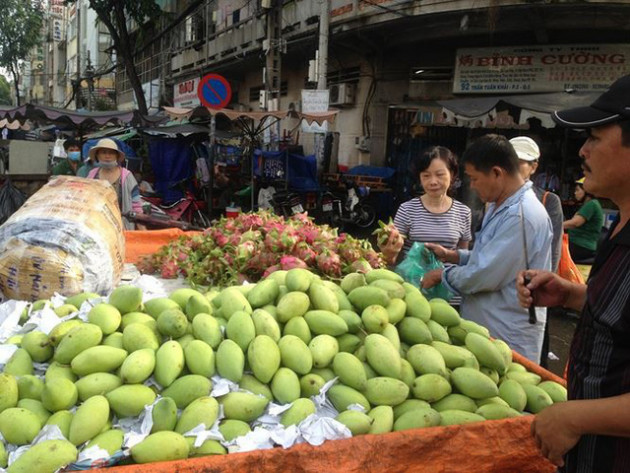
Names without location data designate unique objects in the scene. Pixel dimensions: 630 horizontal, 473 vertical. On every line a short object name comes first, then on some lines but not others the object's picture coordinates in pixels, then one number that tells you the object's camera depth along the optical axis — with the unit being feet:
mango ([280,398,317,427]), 4.43
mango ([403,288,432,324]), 5.79
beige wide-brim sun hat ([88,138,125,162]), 14.42
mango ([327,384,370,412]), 4.73
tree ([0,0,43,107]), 88.89
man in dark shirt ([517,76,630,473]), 3.37
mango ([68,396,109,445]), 4.03
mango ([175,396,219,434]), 4.25
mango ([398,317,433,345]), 5.50
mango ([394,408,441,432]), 4.59
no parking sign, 32.42
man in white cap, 9.71
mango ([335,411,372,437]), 4.43
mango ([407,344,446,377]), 5.08
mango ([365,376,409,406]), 4.77
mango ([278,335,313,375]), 4.86
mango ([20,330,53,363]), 4.99
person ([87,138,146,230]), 14.46
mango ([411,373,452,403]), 4.91
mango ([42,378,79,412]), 4.26
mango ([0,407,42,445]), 4.03
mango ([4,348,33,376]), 4.71
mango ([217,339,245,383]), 4.73
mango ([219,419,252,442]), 4.32
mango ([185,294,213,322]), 5.42
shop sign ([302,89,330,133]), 27.99
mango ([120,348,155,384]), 4.50
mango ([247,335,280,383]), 4.74
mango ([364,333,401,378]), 4.92
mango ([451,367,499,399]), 5.02
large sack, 7.04
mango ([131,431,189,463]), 3.94
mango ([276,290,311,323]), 5.41
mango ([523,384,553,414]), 5.26
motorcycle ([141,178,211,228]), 30.91
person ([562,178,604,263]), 18.51
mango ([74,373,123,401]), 4.44
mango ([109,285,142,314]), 5.44
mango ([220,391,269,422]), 4.49
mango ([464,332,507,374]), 5.43
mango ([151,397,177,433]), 4.22
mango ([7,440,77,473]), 3.68
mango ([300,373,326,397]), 4.82
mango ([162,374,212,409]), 4.49
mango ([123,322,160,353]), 4.89
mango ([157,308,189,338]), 5.05
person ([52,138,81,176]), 29.19
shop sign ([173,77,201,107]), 58.49
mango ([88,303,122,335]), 5.10
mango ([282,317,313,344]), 5.23
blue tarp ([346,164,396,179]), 34.46
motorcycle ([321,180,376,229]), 32.42
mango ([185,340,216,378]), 4.74
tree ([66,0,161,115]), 48.49
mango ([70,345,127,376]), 4.58
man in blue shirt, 6.84
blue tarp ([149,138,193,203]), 39.37
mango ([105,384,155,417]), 4.35
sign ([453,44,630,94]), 29.17
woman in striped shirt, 9.43
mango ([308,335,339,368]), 4.99
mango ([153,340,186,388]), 4.61
